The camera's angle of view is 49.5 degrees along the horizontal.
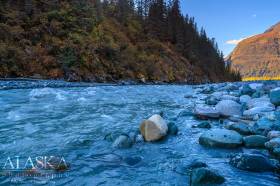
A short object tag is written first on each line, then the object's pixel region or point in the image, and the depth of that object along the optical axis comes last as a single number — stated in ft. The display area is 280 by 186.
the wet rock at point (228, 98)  40.25
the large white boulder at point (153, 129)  21.18
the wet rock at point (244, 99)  38.18
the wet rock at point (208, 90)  72.78
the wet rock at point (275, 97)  29.79
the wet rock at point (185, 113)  31.78
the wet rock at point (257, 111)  27.89
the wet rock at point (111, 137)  21.13
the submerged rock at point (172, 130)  23.20
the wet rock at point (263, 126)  20.83
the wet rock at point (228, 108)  29.86
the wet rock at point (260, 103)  30.60
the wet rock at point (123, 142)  19.38
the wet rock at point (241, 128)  21.54
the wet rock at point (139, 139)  20.91
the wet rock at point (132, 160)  16.33
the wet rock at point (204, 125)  25.41
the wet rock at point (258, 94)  42.46
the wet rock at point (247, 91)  48.94
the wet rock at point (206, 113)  29.48
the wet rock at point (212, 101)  40.70
